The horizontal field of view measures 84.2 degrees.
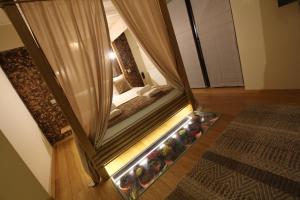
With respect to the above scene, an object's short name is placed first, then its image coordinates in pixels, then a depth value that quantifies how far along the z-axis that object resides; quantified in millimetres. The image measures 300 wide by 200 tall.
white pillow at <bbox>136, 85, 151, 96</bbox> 3246
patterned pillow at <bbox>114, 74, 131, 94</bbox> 4305
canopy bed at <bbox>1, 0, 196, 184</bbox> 1618
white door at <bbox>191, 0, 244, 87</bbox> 2951
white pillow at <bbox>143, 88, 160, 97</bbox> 2842
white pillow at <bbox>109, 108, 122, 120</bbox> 2439
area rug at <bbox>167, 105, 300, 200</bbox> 1310
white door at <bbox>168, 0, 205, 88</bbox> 3539
